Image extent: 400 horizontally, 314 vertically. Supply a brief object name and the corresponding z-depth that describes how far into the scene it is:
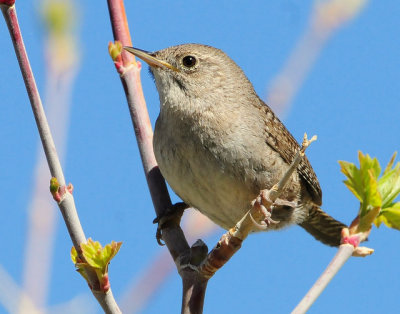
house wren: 8.04
